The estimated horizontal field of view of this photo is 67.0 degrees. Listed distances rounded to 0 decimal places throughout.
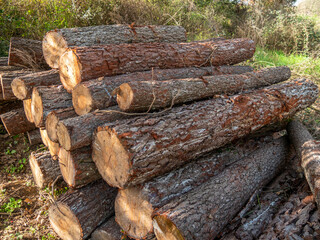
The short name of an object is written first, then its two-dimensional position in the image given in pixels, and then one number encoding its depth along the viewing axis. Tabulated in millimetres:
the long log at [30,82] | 3391
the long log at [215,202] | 1922
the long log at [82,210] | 2551
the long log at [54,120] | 2629
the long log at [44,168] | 3359
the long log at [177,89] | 2445
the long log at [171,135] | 2064
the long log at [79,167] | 2471
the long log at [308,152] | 2375
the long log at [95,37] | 3338
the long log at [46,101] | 3064
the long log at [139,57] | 2865
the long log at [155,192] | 2180
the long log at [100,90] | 2713
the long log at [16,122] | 4074
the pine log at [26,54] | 4043
